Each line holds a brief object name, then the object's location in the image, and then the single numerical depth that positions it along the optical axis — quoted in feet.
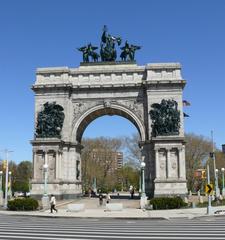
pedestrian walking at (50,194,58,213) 100.83
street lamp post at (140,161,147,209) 112.06
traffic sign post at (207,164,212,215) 90.37
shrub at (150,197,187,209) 108.47
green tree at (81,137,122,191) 270.26
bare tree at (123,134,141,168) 244.63
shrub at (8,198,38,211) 110.73
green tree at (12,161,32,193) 328.29
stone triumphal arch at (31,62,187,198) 147.02
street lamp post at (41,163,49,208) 116.16
